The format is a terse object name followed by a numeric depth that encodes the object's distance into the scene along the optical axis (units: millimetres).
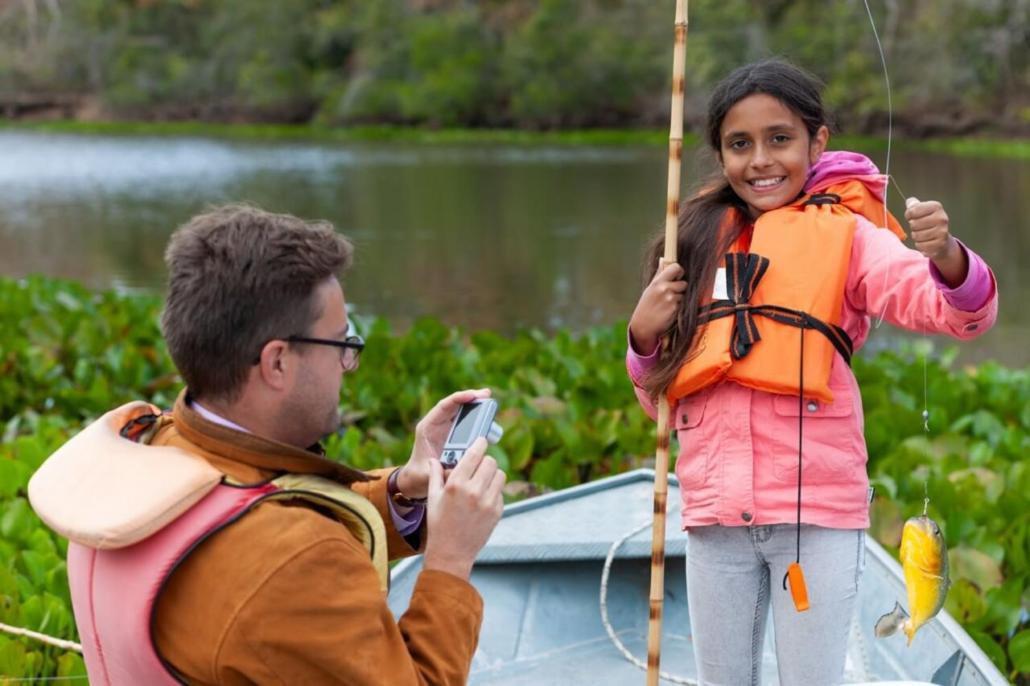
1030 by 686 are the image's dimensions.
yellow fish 2393
